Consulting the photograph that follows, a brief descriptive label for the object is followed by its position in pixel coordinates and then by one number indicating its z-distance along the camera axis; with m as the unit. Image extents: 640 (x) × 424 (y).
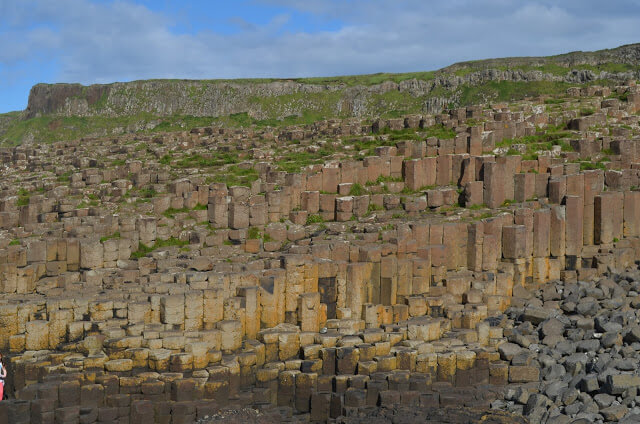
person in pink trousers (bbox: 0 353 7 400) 20.93
